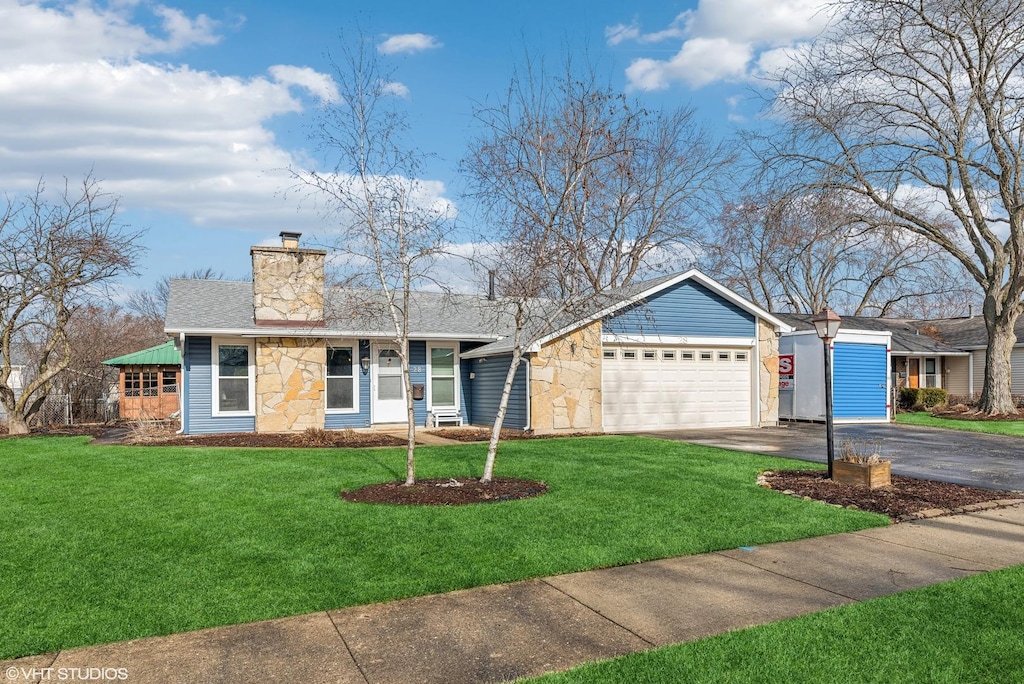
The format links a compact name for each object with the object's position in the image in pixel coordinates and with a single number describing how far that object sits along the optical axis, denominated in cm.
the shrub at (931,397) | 2670
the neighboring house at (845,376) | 2042
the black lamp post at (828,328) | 1010
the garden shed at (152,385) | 2466
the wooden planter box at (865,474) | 921
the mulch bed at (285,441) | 1422
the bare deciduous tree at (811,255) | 2319
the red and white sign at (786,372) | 2148
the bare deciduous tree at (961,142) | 2067
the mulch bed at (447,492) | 815
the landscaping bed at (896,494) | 812
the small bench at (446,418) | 1861
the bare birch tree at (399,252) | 904
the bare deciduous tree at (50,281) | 1677
